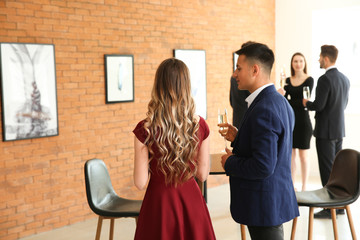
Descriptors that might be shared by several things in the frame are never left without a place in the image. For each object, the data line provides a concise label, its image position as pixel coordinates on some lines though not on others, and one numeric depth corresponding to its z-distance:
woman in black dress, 6.38
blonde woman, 2.61
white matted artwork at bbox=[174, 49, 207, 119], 6.81
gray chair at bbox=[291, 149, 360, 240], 3.80
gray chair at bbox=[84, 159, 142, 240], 3.64
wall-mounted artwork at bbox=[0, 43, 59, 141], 4.71
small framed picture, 5.72
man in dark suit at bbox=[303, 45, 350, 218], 5.48
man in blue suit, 2.48
